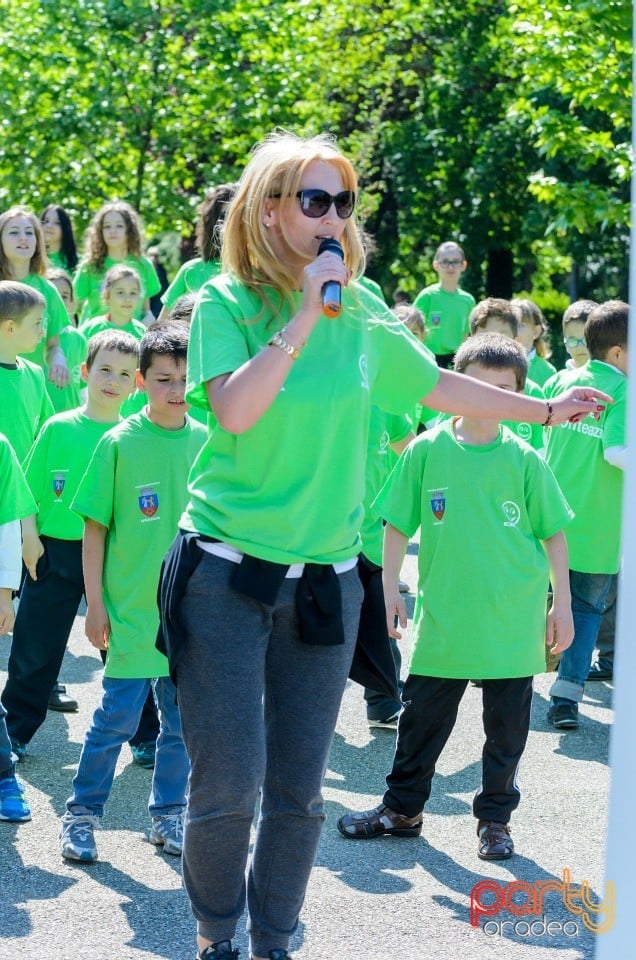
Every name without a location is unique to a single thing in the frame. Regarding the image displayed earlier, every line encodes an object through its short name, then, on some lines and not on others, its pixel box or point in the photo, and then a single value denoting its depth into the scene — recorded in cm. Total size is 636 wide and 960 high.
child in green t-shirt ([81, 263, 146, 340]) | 843
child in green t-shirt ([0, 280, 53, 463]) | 583
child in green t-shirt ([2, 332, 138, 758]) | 562
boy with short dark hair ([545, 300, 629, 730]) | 643
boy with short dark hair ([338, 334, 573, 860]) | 476
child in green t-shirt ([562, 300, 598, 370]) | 797
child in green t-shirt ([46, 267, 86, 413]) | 814
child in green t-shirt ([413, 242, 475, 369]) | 1275
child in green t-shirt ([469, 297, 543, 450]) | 706
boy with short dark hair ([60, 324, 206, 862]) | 474
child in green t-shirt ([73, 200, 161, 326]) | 997
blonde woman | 322
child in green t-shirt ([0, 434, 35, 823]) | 464
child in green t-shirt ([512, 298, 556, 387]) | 883
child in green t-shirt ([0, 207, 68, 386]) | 808
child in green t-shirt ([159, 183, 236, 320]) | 772
